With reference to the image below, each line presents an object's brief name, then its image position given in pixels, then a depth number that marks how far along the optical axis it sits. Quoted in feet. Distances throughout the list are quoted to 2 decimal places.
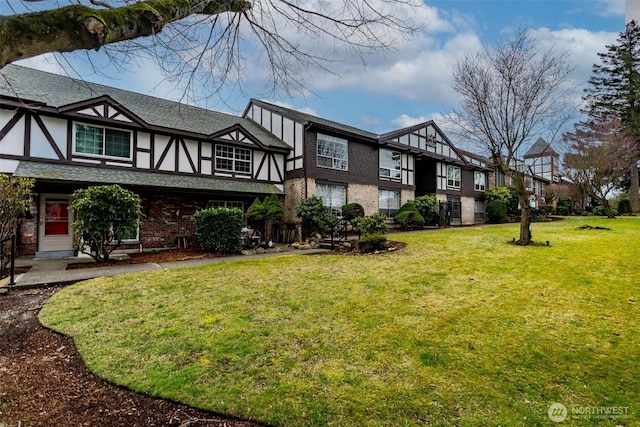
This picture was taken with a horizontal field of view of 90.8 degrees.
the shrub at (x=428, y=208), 64.61
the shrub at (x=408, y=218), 59.47
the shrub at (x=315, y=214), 46.29
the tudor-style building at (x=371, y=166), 52.31
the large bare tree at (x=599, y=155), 62.80
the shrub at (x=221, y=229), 37.24
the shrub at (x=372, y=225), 40.42
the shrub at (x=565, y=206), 96.02
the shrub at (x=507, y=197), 81.61
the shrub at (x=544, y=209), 80.00
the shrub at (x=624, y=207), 86.38
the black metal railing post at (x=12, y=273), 21.08
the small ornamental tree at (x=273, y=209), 44.05
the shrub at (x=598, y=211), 84.37
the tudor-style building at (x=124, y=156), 34.65
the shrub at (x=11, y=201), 23.73
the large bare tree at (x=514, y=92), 33.53
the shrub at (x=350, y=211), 53.86
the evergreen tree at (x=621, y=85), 87.20
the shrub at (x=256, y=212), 43.93
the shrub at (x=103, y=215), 29.30
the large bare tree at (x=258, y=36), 10.85
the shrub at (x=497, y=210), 77.35
